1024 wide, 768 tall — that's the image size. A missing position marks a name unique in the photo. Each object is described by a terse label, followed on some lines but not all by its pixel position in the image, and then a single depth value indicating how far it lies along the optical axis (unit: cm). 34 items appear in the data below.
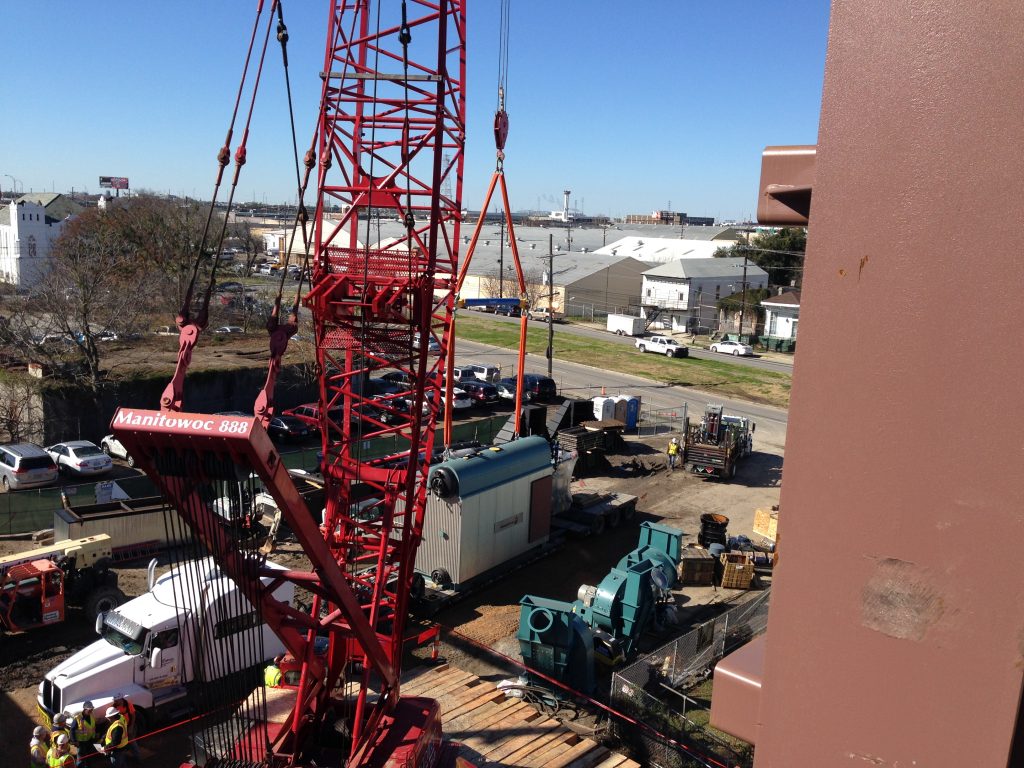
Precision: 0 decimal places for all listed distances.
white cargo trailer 6544
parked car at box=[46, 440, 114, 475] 2720
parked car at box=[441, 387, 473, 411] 3853
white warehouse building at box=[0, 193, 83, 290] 6762
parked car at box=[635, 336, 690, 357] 5706
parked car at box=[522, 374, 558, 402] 4131
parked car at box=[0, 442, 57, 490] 2577
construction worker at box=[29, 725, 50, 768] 1245
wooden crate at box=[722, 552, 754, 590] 2150
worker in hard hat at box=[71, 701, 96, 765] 1300
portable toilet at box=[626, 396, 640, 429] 3653
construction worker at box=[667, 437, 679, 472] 3188
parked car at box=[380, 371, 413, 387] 4150
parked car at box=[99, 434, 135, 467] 2950
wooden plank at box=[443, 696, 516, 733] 1385
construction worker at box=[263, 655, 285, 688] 1336
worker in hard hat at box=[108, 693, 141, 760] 1351
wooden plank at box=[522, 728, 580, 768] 1288
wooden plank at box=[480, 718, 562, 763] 1309
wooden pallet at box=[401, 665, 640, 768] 1299
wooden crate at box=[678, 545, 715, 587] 2170
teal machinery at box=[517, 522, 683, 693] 1552
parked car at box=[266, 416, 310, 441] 3174
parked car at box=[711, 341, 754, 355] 5988
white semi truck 1370
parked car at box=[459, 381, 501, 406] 4003
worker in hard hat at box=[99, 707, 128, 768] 1306
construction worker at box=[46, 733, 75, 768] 1222
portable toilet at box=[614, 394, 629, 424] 3584
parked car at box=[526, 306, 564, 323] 7186
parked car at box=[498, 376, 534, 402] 4070
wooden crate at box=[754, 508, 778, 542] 2470
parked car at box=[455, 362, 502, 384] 4269
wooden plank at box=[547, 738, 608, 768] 1284
